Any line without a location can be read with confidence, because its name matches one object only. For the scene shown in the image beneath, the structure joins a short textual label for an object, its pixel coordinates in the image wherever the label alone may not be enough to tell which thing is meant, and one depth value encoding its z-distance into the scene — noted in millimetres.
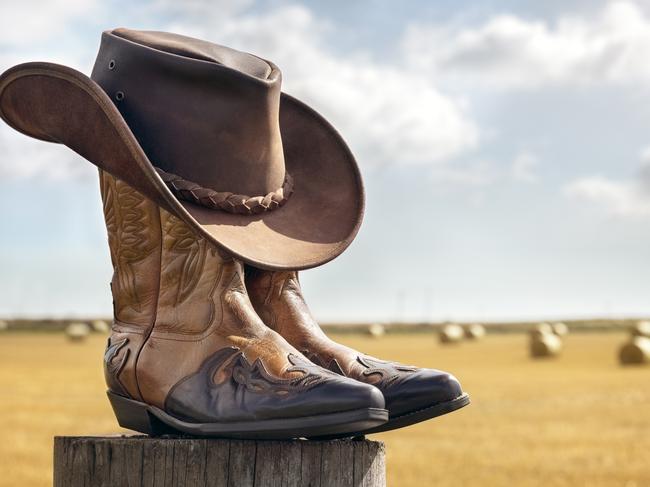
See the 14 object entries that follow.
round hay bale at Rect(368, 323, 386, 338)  43094
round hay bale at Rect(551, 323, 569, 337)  39759
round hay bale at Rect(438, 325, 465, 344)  35812
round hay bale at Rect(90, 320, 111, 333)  42906
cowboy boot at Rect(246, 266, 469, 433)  2908
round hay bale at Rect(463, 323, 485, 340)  40406
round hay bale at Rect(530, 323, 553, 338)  30255
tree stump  2766
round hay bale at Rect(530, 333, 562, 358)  29094
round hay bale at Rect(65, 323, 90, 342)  38281
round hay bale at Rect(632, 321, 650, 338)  31453
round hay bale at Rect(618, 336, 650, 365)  25609
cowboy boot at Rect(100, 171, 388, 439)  2713
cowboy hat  2945
